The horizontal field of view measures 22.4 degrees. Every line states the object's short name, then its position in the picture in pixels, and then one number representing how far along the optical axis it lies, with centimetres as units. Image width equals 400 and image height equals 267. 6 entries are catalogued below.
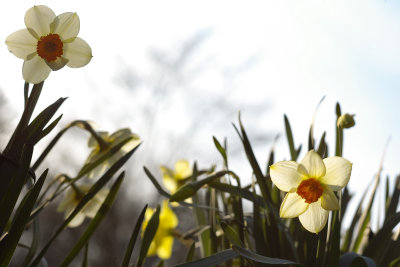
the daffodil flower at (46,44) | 91
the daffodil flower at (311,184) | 89
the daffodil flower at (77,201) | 112
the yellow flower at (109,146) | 110
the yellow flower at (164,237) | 124
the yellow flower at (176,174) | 124
